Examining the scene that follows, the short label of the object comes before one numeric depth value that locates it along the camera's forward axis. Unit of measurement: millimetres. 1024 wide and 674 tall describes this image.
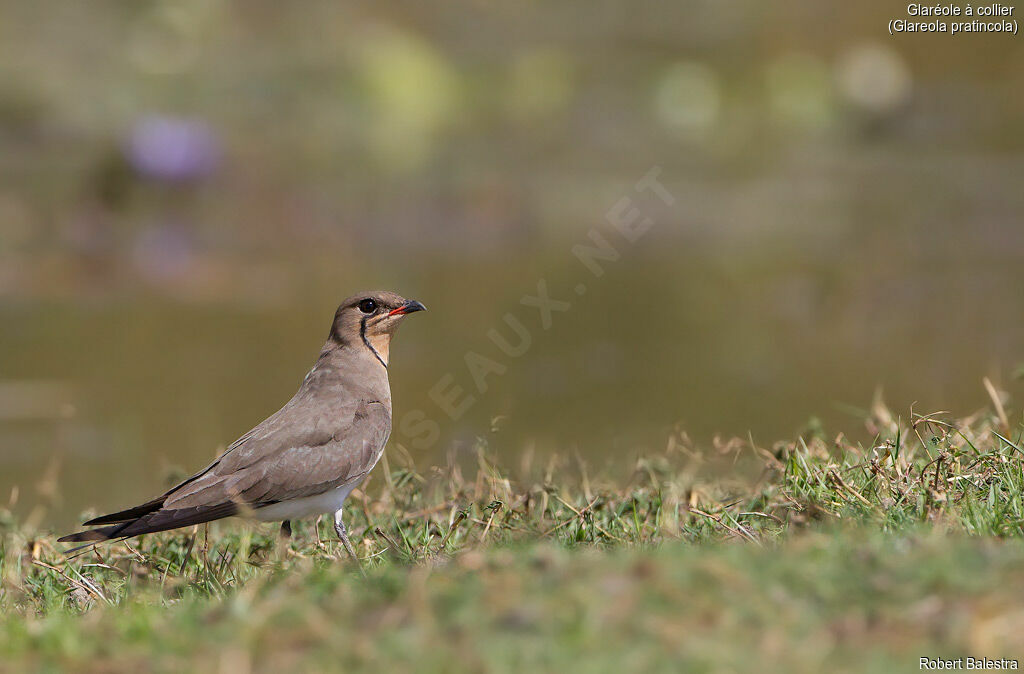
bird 8617
